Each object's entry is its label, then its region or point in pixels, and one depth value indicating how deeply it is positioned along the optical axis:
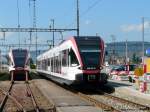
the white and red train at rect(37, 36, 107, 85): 26.09
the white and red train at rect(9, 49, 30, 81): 46.66
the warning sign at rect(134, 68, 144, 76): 26.44
